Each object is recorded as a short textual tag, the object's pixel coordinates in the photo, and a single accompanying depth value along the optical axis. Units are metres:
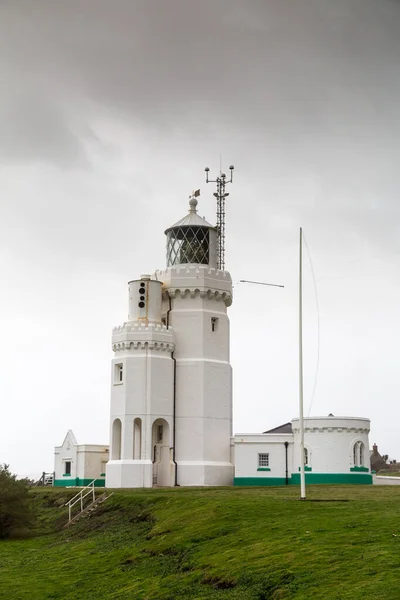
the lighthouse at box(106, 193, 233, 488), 49.00
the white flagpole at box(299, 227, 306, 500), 31.25
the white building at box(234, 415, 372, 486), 48.91
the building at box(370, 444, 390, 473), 85.62
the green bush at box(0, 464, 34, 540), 37.25
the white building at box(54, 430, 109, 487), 53.41
